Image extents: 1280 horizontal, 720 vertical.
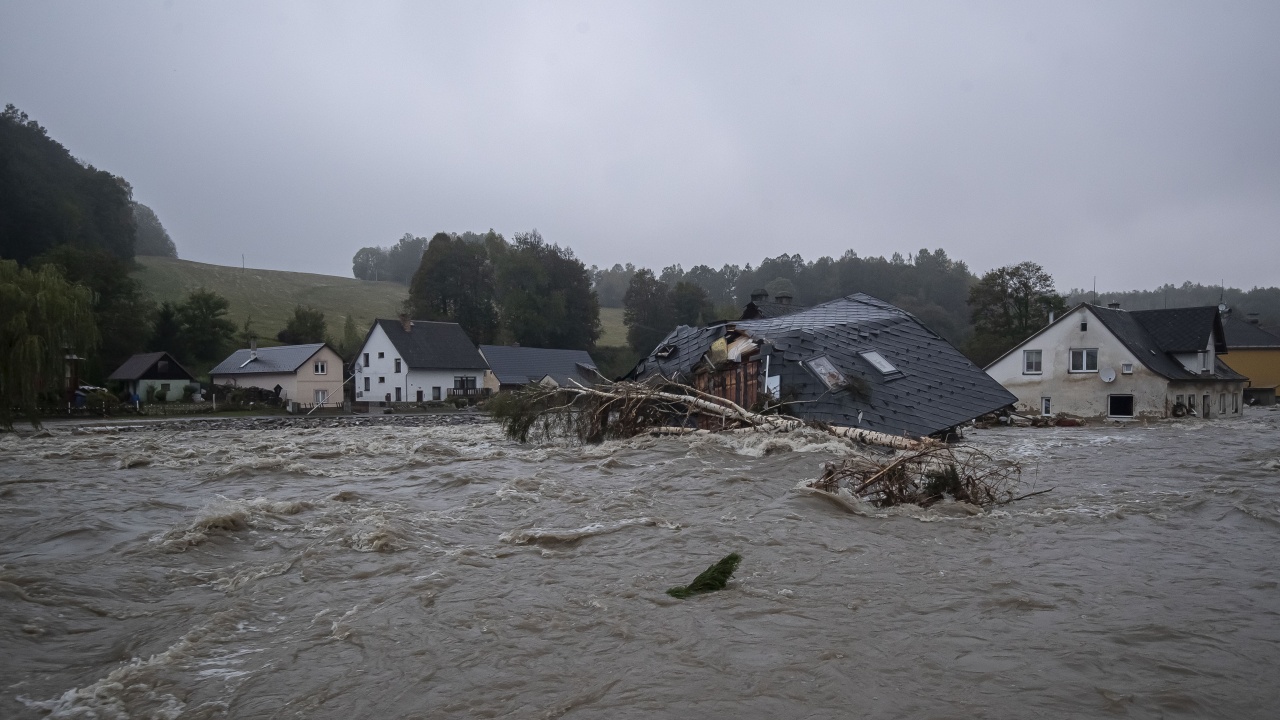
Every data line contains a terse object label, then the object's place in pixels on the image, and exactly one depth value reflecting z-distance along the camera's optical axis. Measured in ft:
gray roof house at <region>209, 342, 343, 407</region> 156.04
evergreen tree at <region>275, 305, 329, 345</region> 200.75
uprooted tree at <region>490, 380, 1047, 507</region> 29.60
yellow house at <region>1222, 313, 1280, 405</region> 159.02
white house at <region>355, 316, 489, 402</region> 162.40
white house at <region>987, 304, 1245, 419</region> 101.96
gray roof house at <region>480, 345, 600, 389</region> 170.87
